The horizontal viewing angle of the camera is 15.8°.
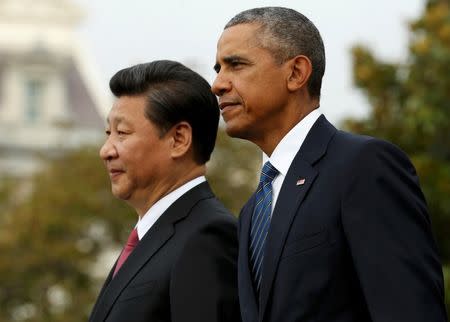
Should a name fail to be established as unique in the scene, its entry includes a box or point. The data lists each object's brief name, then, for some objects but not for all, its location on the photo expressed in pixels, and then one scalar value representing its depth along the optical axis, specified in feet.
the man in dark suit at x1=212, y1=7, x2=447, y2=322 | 15.01
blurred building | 203.10
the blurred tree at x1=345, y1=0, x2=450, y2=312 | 48.76
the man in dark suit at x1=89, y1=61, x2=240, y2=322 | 18.02
